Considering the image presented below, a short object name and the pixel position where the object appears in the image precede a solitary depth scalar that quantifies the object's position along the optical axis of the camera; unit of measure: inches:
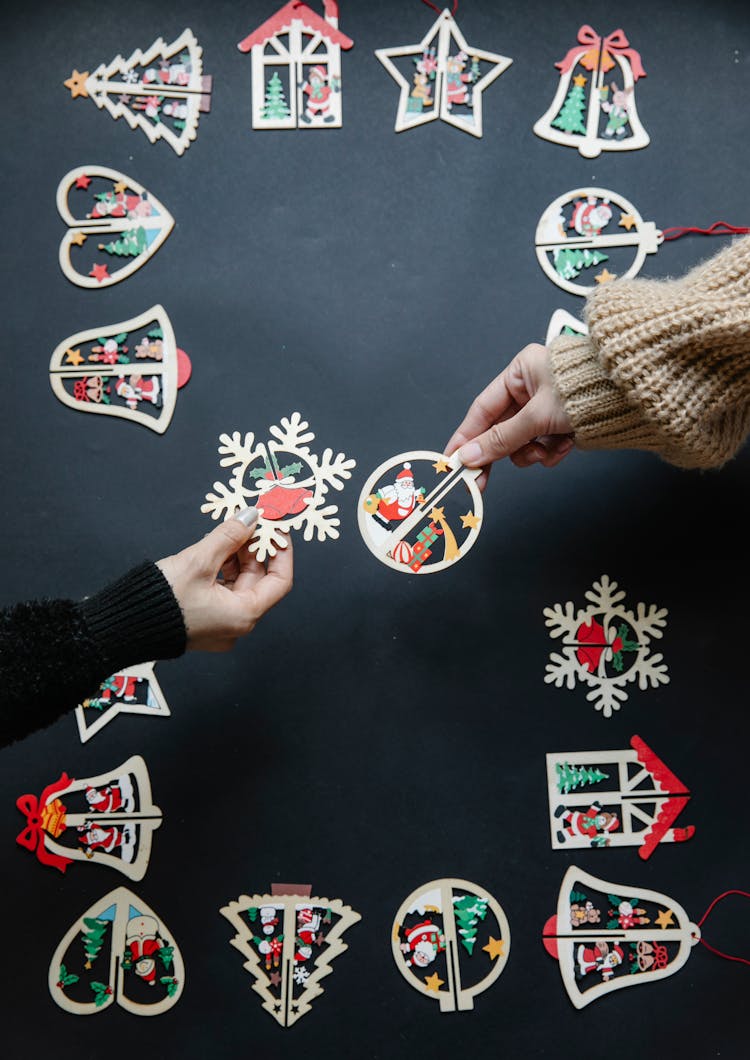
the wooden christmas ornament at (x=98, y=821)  59.6
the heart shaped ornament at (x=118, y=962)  58.7
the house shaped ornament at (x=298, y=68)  63.1
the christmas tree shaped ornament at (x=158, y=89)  63.3
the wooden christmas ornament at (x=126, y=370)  61.9
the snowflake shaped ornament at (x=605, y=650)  59.9
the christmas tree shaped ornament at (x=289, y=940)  58.5
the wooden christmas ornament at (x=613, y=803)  59.4
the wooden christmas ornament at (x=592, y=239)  61.9
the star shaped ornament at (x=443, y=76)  62.8
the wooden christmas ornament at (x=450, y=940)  58.5
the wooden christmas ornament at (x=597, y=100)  62.5
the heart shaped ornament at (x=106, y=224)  62.9
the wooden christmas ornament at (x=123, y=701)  60.3
